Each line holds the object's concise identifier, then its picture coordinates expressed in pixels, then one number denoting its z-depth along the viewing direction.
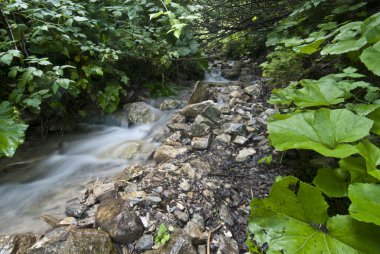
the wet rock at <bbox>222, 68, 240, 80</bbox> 5.66
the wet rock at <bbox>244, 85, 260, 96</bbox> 3.64
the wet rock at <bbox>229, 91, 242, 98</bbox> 3.62
